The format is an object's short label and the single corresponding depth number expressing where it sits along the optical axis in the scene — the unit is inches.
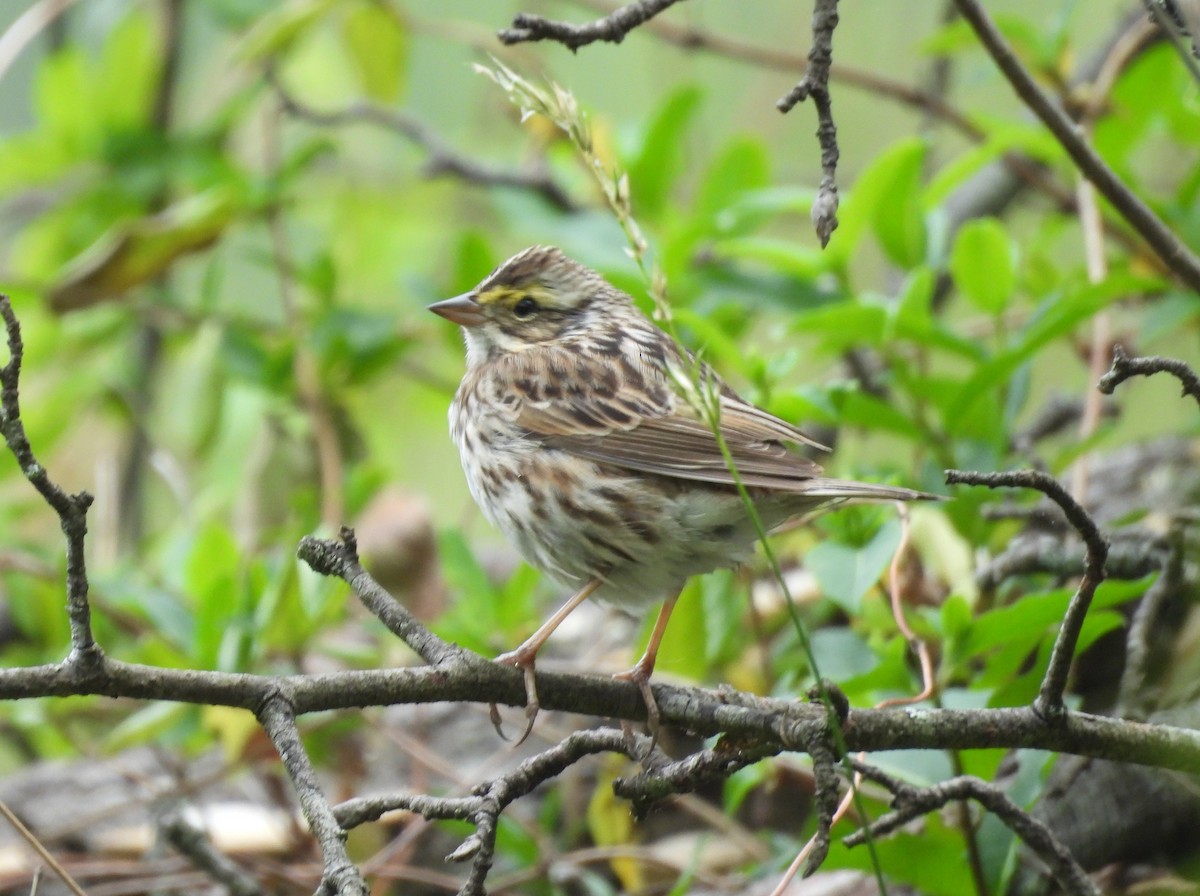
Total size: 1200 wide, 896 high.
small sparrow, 213.3
